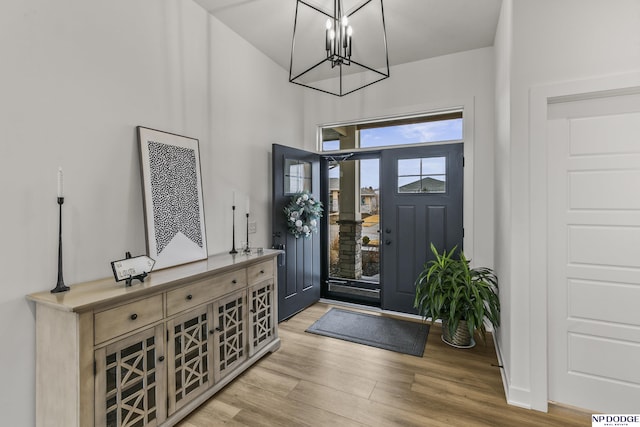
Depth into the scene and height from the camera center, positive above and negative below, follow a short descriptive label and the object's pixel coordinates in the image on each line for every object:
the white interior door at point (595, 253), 1.98 -0.28
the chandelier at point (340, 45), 1.96 +1.88
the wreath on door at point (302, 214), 3.70 -0.01
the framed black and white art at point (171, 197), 2.23 +0.13
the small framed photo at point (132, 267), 1.76 -0.33
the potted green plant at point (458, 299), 2.87 -0.85
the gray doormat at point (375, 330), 3.08 -1.32
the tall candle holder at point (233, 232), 2.94 -0.18
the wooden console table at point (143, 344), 1.51 -0.78
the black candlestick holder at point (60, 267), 1.69 -0.30
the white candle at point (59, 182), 1.67 +0.18
